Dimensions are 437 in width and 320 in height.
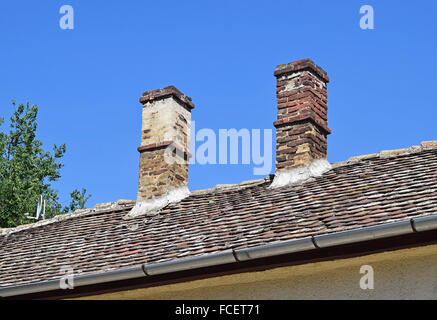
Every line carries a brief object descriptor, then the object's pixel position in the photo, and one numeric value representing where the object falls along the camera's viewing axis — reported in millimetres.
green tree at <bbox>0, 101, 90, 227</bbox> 21406
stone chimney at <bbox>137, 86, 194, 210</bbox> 11453
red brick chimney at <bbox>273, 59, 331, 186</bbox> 10570
